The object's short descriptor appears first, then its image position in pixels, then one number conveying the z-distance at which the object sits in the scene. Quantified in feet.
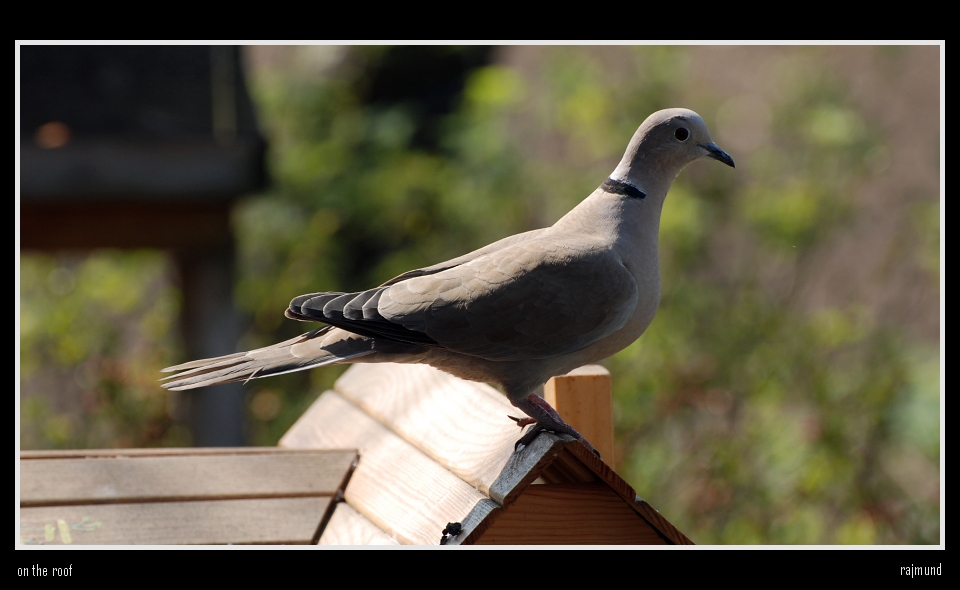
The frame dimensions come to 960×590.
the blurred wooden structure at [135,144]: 26.58
